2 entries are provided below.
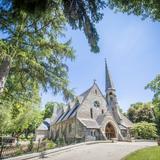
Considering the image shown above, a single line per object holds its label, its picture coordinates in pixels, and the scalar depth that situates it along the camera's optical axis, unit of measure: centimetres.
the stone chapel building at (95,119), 3416
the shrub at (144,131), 3859
